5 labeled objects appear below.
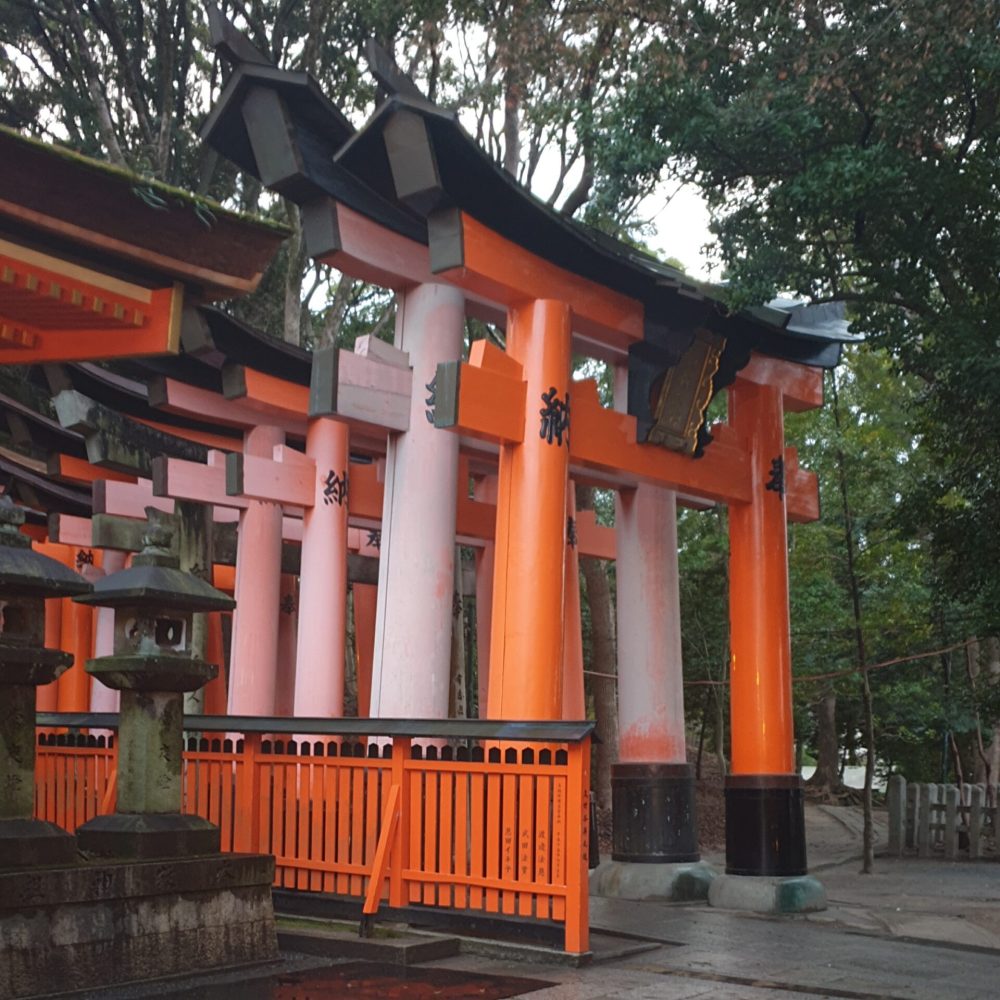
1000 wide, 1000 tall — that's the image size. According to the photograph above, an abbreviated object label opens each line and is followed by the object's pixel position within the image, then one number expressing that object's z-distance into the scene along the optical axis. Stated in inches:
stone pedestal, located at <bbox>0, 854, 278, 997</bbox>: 248.7
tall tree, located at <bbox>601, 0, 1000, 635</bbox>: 384.5
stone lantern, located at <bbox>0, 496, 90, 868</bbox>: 269.1
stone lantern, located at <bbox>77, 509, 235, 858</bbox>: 290.2
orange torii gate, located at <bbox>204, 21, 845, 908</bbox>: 352.5
